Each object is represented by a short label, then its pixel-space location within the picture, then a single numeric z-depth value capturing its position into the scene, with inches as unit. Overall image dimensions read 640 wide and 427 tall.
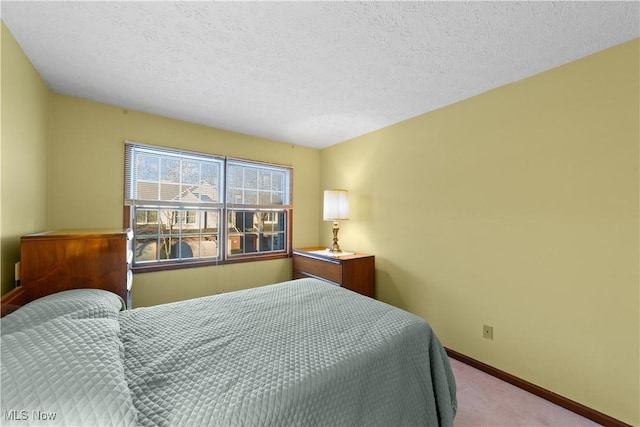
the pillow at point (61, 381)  29.3
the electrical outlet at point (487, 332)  87.6
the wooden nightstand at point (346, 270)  116.9
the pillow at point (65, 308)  46.9
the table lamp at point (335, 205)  131.9
